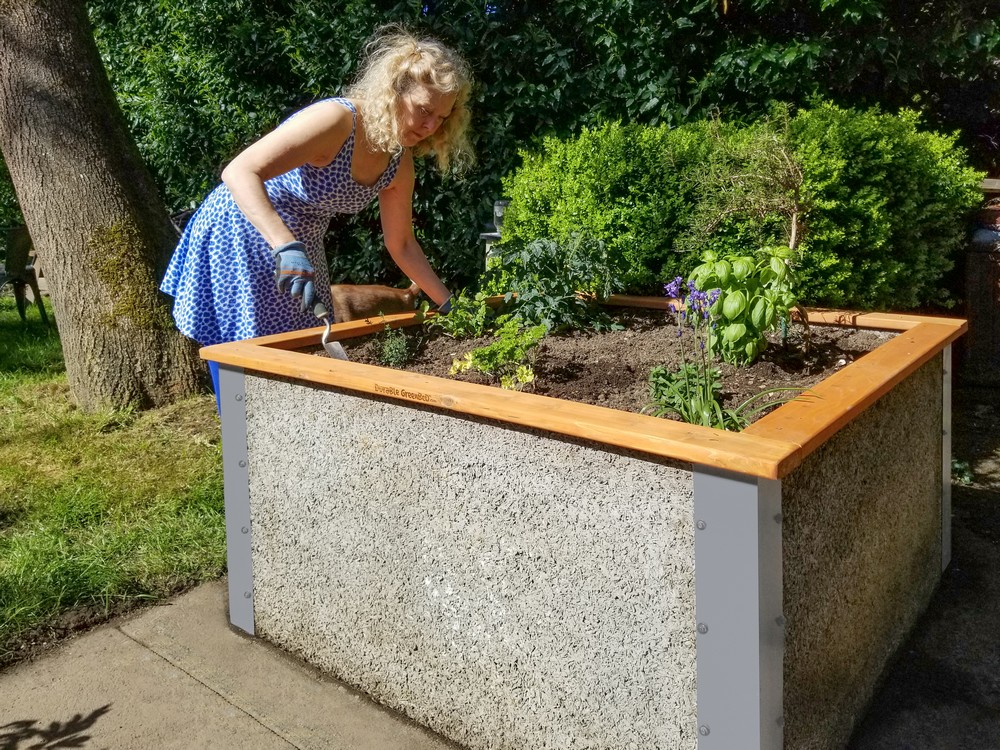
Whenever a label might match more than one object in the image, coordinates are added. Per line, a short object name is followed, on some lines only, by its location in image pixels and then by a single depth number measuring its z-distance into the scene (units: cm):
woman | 289
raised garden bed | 183
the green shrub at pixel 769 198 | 356
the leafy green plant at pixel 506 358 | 271
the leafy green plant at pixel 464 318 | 331
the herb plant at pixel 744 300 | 260
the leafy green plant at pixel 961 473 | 404
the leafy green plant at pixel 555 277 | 334
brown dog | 420
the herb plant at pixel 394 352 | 305
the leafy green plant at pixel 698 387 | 223
